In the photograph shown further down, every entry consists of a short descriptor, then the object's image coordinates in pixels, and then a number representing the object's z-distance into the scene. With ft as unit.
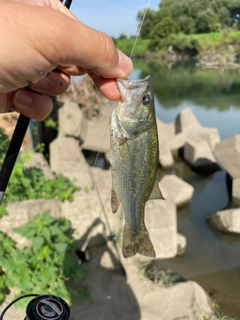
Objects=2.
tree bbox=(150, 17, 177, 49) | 83.24
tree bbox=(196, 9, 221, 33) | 62.90
